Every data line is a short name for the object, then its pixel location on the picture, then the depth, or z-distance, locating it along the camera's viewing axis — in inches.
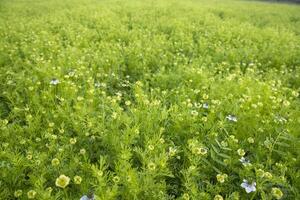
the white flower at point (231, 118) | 37.0
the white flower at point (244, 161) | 30.4
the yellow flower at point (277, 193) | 26.5
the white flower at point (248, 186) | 26.9
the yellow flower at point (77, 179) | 26.8
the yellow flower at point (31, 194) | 25.8
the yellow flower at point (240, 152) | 31.9
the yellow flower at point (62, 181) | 25.4
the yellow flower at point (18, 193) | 27.3
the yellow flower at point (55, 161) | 28.8
